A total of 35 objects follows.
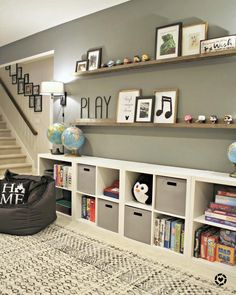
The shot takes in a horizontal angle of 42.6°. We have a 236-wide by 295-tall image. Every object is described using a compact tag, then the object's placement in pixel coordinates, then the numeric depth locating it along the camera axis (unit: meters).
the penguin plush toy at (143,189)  2.95
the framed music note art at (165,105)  3.03
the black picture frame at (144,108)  3.19
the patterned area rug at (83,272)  2.10
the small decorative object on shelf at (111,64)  3.50
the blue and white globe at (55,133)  3.94
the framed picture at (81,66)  3.88
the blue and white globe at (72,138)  3.72
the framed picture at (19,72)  6.47
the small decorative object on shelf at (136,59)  3.26
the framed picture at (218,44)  2.57
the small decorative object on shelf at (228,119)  2.62
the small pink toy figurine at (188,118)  2.89
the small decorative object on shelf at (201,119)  2.80
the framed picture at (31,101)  6.21
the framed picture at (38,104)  6.03
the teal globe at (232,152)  2.44
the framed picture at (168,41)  2.96
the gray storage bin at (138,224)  2.91
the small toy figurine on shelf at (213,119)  2.71
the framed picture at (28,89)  6.21
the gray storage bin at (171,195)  2.65
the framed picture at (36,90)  6.09
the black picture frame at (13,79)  6.63
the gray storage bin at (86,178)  3.40
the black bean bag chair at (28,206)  3.01
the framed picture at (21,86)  6.42
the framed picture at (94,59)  3.72
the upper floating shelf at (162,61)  2.60
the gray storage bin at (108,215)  3.20
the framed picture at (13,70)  6.59
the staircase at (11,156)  5.67
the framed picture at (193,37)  2.80
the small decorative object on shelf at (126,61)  3.34
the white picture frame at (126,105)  3.37
